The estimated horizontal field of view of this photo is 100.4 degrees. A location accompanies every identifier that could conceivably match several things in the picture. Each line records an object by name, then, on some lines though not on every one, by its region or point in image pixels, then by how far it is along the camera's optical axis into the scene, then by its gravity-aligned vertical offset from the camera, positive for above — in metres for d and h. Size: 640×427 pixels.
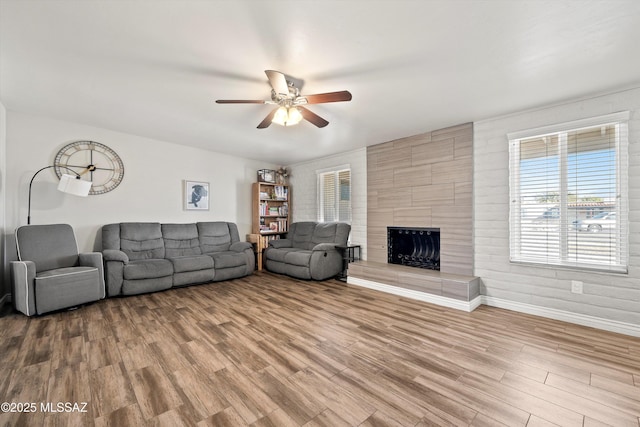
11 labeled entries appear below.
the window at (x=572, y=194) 2.69 +0.17
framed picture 5.09 +0.33
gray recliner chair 2.91 -0.69
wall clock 3.85 +0.76
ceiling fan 2.21 +1.02
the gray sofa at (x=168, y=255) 3.71 -0.72
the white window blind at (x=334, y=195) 5.36 +0.34
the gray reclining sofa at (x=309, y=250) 4.68 -0.75
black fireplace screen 4.08 -0.59
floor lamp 3.52 +0.38
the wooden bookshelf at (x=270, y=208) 5.89 +0.09
